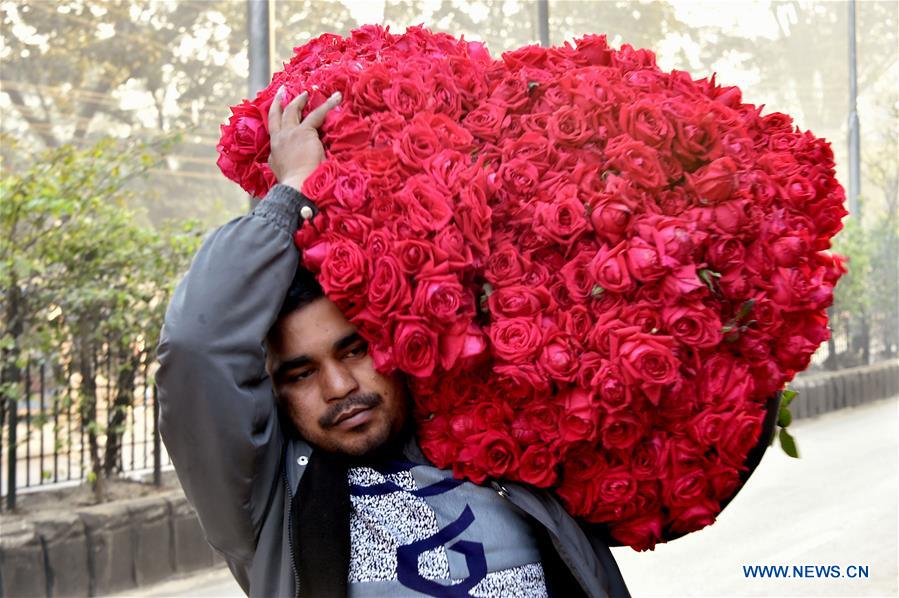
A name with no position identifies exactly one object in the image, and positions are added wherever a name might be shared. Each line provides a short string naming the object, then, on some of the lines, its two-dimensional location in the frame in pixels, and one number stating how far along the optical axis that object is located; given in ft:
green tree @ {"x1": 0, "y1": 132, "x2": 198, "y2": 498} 20.65
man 6.84
